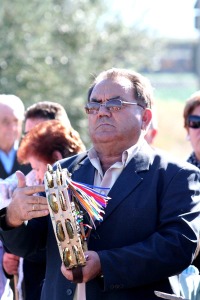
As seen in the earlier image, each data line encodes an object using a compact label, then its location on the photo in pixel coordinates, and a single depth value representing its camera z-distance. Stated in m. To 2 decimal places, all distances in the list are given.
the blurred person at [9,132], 13.61
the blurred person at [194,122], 11.20
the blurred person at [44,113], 13.33
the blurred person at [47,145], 10.47
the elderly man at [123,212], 7.80
